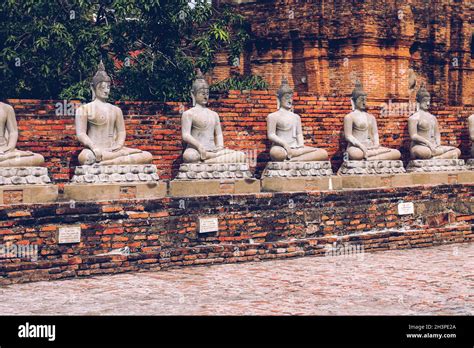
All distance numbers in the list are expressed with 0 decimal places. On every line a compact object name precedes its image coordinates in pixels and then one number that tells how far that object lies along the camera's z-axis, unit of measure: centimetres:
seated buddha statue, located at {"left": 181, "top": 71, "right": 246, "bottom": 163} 1168
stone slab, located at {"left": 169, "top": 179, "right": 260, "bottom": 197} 1131
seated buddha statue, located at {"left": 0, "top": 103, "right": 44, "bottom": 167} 1021
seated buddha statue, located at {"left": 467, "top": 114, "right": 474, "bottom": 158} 1492
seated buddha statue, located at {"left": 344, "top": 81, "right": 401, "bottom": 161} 1332
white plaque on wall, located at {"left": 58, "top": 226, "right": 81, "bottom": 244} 1014
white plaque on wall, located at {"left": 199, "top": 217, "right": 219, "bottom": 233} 1123
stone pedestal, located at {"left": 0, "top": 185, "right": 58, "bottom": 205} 992
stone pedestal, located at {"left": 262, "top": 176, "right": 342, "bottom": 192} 1218
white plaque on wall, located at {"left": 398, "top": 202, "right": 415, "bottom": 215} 1314
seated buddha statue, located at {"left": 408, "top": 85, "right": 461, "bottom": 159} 1409
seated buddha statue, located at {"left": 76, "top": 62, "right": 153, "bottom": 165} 1090
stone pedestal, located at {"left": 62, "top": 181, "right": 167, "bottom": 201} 1044
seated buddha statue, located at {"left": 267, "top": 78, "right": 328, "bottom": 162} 1249
